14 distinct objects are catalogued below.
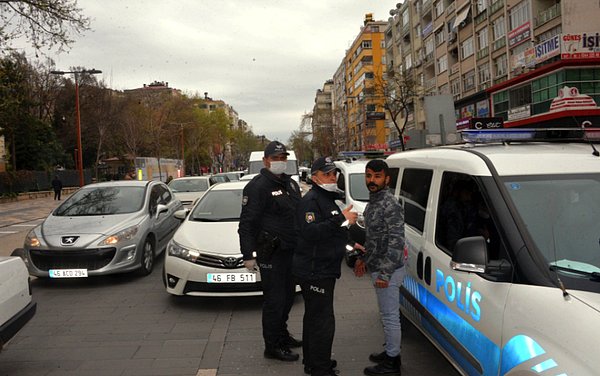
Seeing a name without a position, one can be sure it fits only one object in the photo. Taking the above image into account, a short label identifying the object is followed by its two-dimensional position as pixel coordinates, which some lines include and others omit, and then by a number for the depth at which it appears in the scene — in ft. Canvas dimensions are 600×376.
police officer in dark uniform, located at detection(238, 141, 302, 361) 13.28
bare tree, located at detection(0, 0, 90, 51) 45.39
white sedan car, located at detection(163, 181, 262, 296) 17.92
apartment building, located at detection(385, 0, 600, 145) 84.79
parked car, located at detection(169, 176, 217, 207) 52.11
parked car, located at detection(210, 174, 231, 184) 73.77
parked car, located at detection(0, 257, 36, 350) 11.75
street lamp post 93.27
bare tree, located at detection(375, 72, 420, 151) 114.77
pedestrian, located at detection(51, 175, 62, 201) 100.20
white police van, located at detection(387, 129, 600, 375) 6.84
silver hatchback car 21.77
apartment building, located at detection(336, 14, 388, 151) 240.49
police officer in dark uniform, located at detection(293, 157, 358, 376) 11.15
